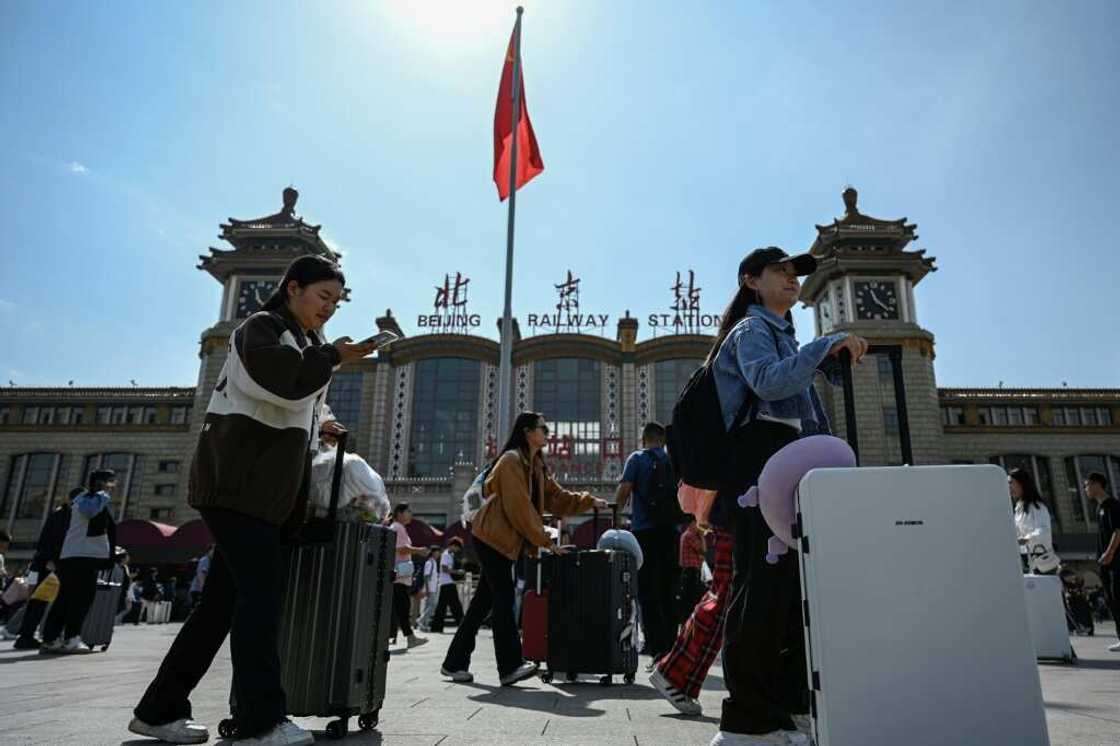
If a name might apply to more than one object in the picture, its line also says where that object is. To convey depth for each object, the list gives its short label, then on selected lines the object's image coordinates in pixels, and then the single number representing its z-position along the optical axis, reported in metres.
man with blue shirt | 4.96
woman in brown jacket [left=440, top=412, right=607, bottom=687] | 4.19
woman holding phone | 2.20
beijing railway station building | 30.77
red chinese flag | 11.79
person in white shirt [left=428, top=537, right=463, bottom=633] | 11.55
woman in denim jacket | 2.07
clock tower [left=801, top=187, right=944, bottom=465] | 30.23
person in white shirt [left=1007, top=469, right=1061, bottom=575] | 6.30
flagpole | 10.19
